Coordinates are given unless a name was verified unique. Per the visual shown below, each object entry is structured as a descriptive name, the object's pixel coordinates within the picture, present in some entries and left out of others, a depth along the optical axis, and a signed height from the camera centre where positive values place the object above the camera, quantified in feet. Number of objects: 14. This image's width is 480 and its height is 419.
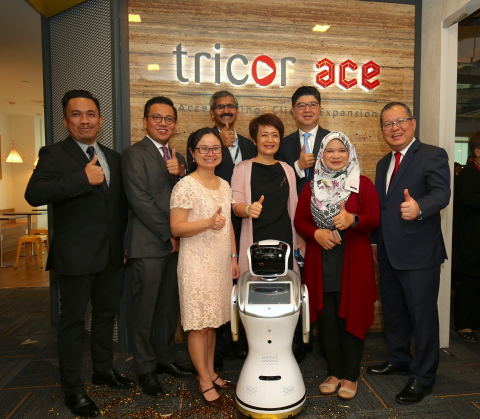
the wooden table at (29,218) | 24.41 -1.92
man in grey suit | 8.41 -0.76
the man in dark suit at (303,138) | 9.65 +1.21
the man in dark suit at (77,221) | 7.41 -0.65
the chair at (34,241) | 22.47 -3.02
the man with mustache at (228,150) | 9.71 +0.91
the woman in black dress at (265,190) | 8.75 -0.07
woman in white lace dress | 7.64 -1.26
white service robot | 6.98 -2.48
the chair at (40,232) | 25.00 -2.77
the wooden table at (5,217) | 22.69 -1.71
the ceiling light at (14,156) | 33.03 +2.59
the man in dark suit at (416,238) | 8.25 -1.06
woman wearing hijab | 7.77 -1.29
